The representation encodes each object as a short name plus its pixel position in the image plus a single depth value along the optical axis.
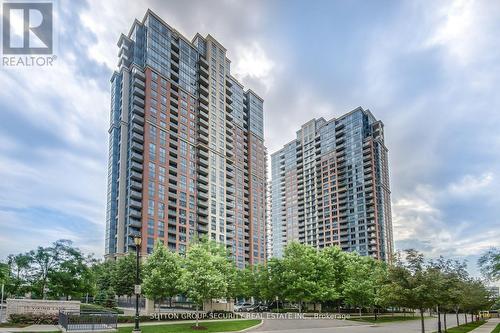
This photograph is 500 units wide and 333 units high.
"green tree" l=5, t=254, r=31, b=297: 44.50
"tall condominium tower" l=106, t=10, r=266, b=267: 94.94
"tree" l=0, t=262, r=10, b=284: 44.27
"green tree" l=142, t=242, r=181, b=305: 39.72
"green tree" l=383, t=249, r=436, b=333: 28.16
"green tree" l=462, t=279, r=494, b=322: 42.66
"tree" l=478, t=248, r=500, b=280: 30.17
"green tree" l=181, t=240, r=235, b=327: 34.19
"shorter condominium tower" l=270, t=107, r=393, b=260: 146.25
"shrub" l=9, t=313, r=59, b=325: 28.06
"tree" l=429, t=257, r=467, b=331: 28.50
